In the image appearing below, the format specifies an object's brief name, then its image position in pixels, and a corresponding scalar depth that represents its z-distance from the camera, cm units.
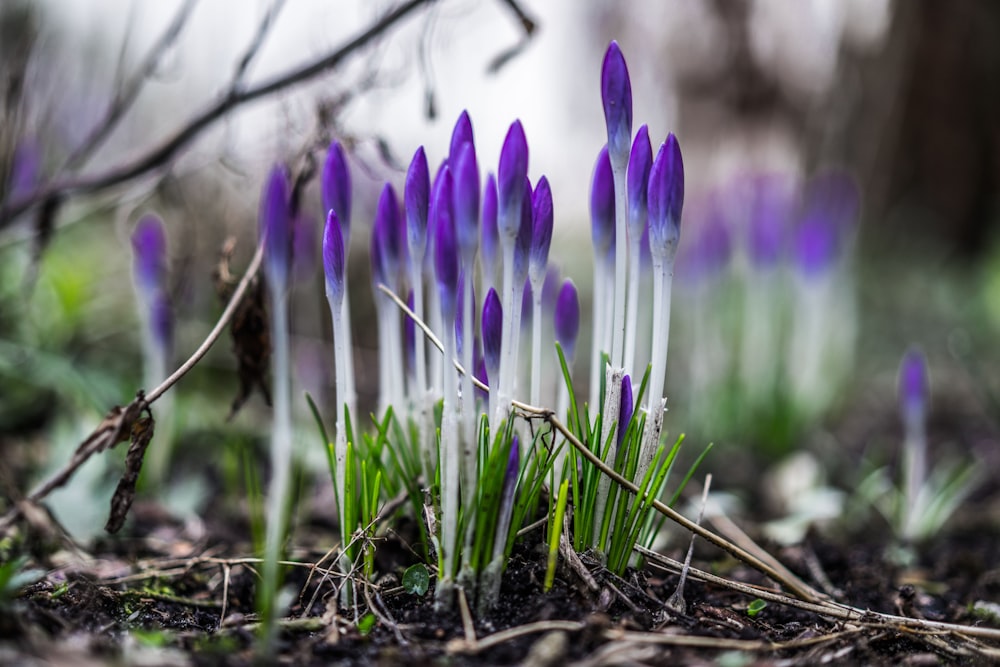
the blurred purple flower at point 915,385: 65
